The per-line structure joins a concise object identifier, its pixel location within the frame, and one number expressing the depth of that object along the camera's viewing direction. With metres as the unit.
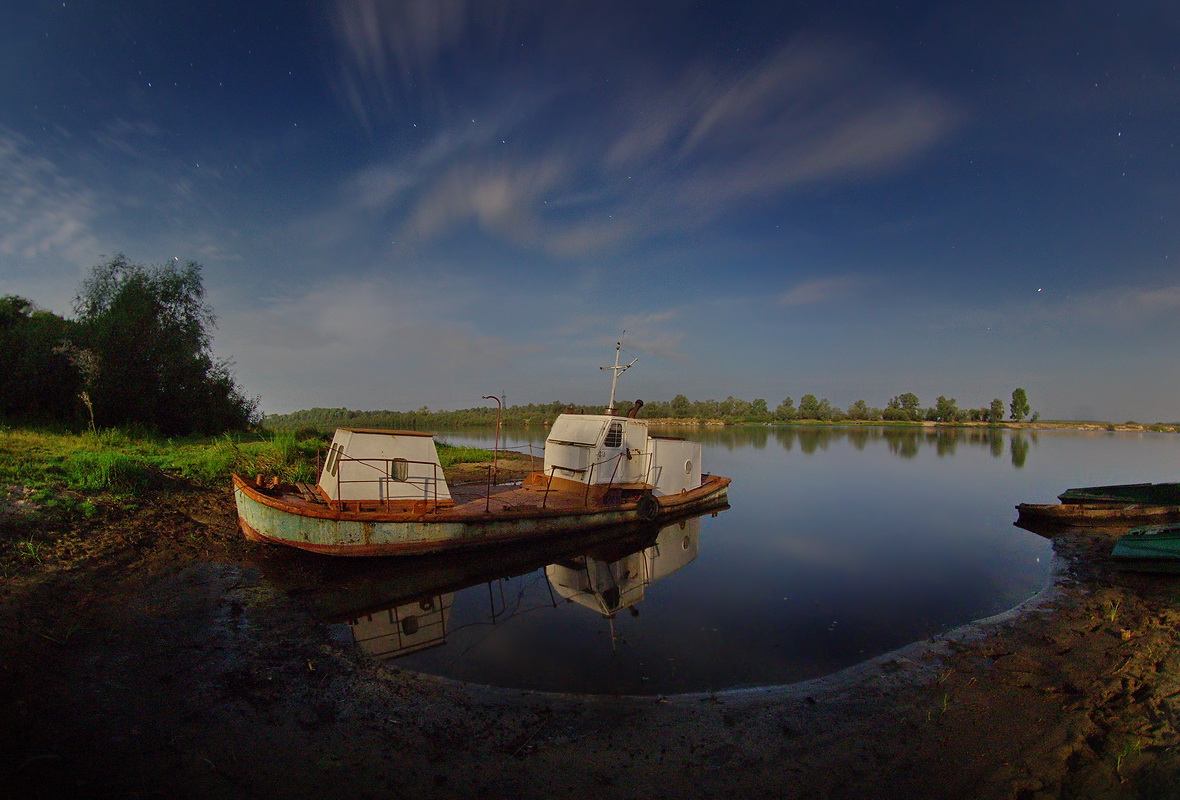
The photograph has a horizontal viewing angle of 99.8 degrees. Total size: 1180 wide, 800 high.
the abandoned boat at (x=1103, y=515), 14.99
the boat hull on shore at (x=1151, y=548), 10.14
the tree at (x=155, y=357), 20.78
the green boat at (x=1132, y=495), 16.34
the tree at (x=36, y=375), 18.58
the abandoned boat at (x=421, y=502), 10.17
